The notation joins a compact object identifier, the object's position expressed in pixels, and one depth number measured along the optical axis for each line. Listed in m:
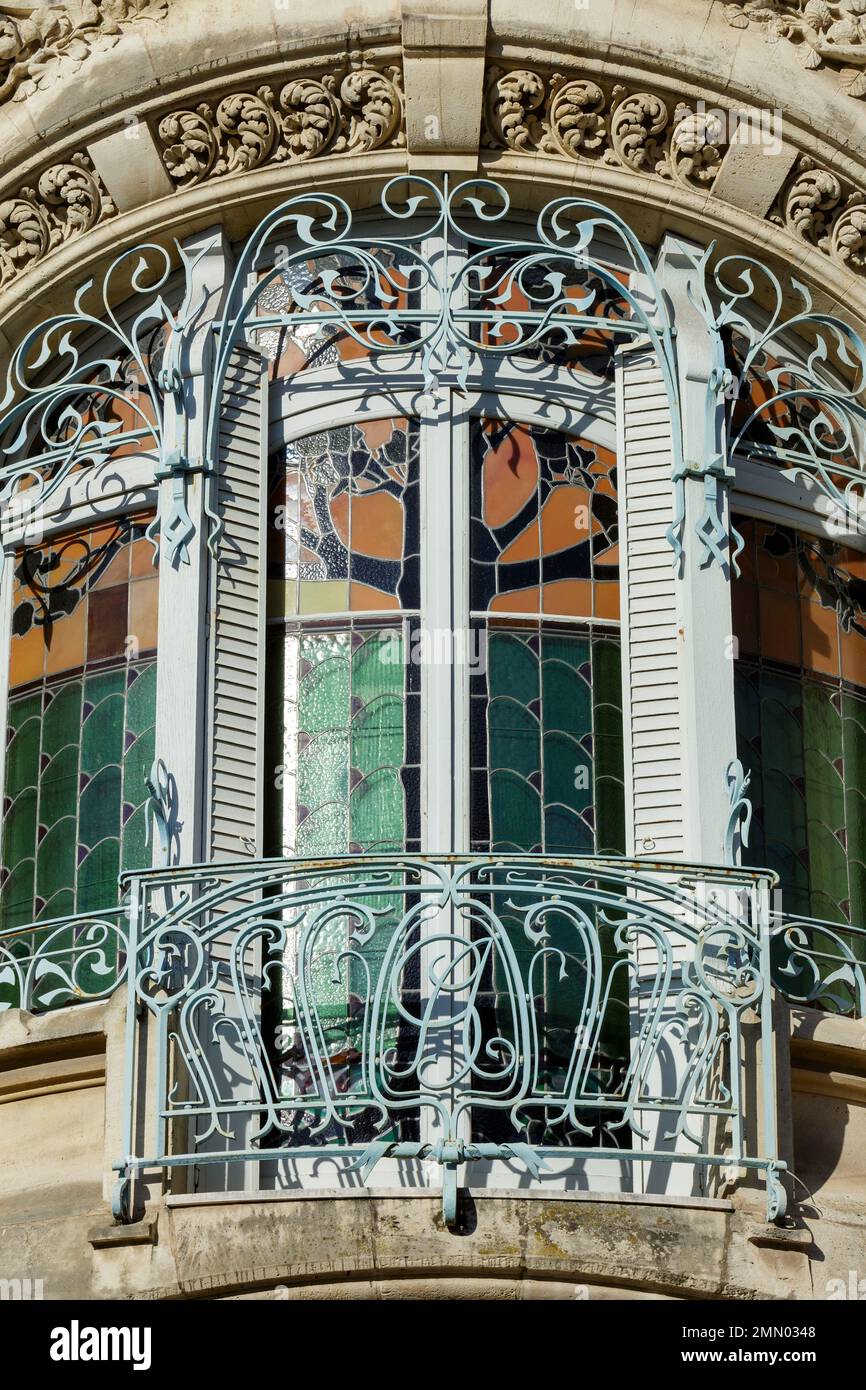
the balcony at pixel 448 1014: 9.39
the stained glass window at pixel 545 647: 10.38
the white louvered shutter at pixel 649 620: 10.30
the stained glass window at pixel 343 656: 10.34
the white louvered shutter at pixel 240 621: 10.23
